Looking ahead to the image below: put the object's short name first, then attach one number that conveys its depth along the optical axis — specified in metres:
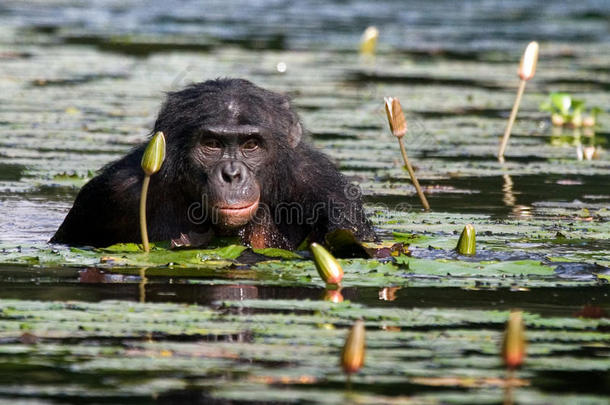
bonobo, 18.41
